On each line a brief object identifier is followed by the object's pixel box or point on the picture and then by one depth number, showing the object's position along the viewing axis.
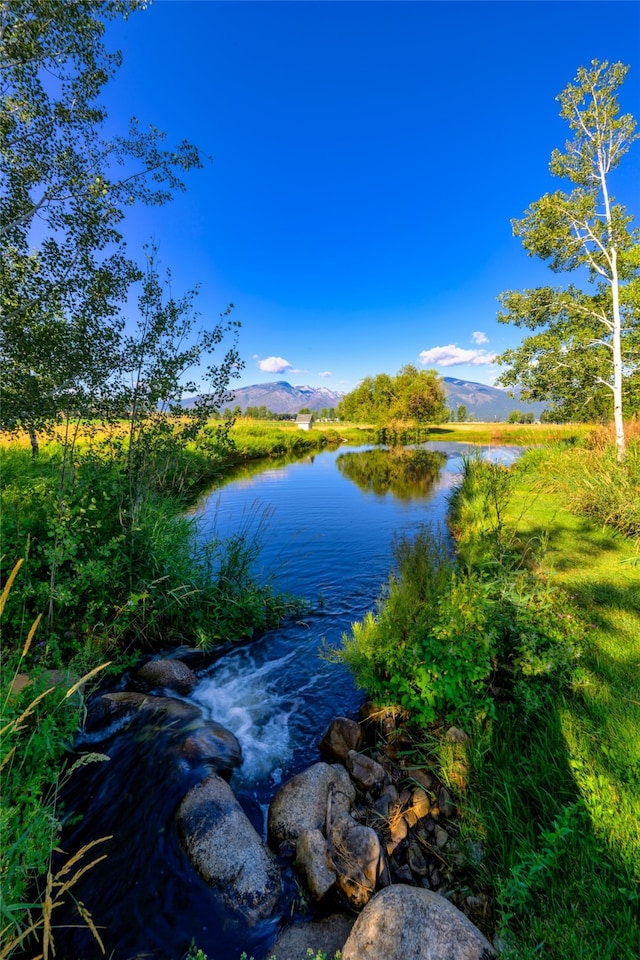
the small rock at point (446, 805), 3.36
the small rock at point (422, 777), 3.66
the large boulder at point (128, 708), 4.66
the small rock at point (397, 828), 3.26
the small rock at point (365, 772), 3.78
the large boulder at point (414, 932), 2.19
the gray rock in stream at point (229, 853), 2.95
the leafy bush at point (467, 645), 3.96
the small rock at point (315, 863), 2.92
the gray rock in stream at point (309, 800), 3.43
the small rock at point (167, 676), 5.55
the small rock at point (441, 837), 3.15
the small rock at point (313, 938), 2.60
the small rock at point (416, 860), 3.02
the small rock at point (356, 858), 2.87
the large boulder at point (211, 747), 4.09
